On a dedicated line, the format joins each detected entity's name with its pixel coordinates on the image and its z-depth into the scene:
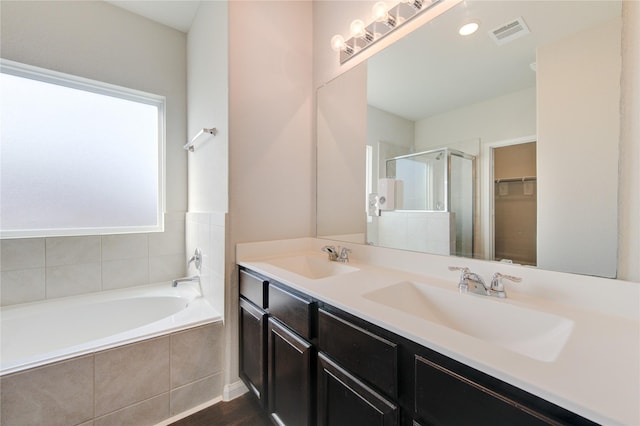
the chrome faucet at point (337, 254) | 1.48
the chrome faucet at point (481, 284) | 0.86
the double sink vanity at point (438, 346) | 0.47
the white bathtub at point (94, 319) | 1.35
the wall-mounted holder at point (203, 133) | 1.68
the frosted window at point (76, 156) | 1.72
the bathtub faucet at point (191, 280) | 1.92
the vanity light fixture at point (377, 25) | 1.24
